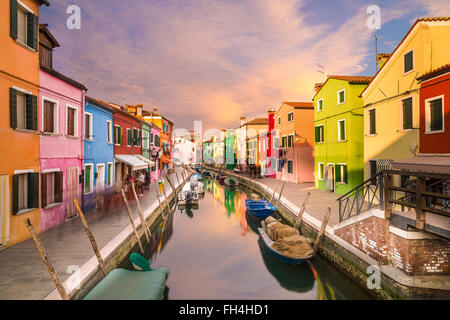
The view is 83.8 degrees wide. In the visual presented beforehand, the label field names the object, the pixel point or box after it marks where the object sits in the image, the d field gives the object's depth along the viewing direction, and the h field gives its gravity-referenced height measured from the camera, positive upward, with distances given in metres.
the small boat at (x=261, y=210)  16.78 -3.40
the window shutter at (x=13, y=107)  8.56 +1.85
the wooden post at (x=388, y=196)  7.43 -1.11
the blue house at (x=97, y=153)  14.23 +0.51
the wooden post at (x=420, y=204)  6.38 -1.16
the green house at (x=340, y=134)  17.64 +1.98
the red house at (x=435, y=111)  9.34 +1.90
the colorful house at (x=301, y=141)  27.51 +2.04
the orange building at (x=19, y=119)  8.28 +1.51
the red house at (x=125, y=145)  19.08 +1.34
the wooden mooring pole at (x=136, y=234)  10.48 -3.10
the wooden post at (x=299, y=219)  12.66 -3.05
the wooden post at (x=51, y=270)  5.41 -2.37
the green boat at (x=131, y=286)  6.00 -3.22
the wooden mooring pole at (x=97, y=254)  7.35 -2.75
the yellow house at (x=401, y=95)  10.77 +3.29
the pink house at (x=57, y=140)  10.36 +0.95
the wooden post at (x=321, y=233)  9.82 -2.93
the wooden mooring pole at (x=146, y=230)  11.58 -3.43
